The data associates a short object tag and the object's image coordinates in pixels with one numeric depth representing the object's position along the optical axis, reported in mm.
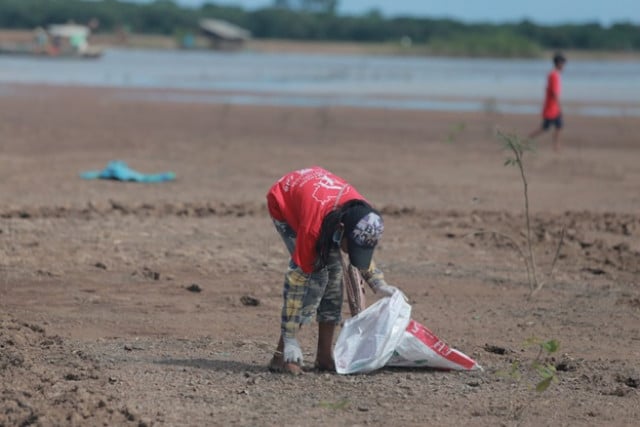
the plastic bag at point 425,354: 12633
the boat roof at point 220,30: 173750
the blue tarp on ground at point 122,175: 27391
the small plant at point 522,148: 16547
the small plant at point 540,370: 10916
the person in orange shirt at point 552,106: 35625
